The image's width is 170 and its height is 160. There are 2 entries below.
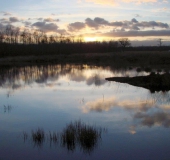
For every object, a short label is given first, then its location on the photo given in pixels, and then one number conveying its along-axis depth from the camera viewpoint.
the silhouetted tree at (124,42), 111.88
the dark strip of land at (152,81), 20.67
